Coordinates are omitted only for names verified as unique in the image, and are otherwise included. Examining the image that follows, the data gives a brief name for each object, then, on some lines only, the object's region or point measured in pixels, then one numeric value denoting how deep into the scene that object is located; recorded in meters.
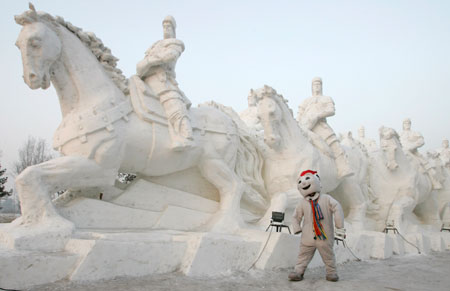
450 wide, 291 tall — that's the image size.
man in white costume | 3.33
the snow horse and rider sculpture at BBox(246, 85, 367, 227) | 5.16
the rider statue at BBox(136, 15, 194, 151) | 4.23
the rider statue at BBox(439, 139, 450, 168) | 10.06
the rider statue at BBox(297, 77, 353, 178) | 5.96
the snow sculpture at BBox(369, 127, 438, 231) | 6.98
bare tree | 20.49
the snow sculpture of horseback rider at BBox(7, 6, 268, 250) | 3.43
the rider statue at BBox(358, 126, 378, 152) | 11.49
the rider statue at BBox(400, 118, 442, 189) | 7.91
